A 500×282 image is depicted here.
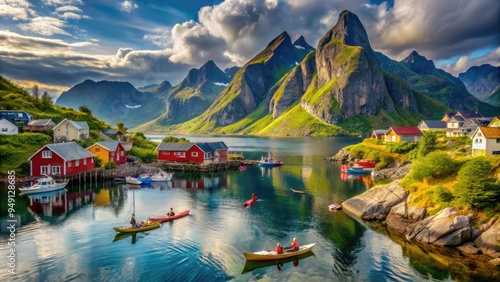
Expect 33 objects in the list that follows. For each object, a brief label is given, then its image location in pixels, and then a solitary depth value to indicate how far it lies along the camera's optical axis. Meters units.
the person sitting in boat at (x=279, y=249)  34.88
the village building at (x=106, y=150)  88.31
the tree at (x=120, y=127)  134.81
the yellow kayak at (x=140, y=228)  41.50
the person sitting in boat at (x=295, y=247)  35.59
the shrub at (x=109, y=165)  84.94
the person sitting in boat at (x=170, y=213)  48.70
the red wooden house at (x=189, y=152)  102.00
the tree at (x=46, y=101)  124.31
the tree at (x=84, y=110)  138.16
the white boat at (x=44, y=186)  63.05
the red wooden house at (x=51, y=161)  73.50
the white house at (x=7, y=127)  90.00
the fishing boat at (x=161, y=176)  80.19
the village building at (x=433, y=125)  139.62
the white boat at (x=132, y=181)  76.47
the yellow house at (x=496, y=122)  72.88
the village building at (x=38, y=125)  97.19
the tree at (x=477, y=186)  38.53
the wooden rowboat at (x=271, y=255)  34.03
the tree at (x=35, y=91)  128.25
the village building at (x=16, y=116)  97.31
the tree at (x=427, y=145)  84.69
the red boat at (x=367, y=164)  99.38
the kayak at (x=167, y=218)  46.86
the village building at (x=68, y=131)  99.25
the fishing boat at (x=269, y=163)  108.88
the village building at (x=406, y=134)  119.44
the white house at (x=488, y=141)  58.59
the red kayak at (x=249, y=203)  57.66
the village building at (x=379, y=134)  136.76
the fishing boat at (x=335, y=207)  54.37
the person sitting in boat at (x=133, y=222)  42.68
